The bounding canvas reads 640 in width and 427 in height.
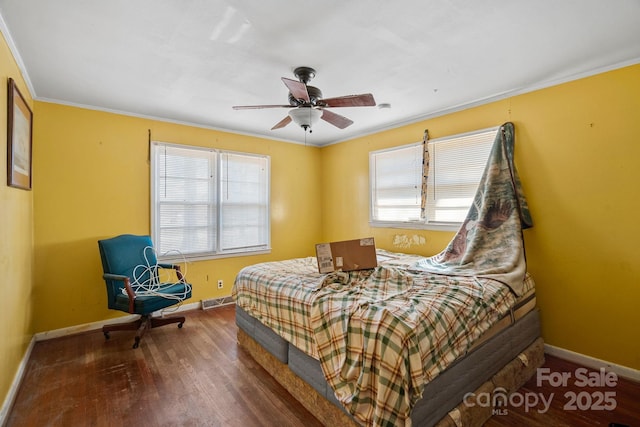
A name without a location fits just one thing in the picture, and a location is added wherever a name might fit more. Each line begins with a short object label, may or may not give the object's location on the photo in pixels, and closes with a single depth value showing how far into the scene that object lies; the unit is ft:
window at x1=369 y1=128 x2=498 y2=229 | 10.58
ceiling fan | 7.20
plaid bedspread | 4.51
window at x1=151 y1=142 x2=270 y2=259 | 12.10
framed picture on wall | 6.81
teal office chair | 9.43
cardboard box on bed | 8.03
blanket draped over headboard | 8.42
